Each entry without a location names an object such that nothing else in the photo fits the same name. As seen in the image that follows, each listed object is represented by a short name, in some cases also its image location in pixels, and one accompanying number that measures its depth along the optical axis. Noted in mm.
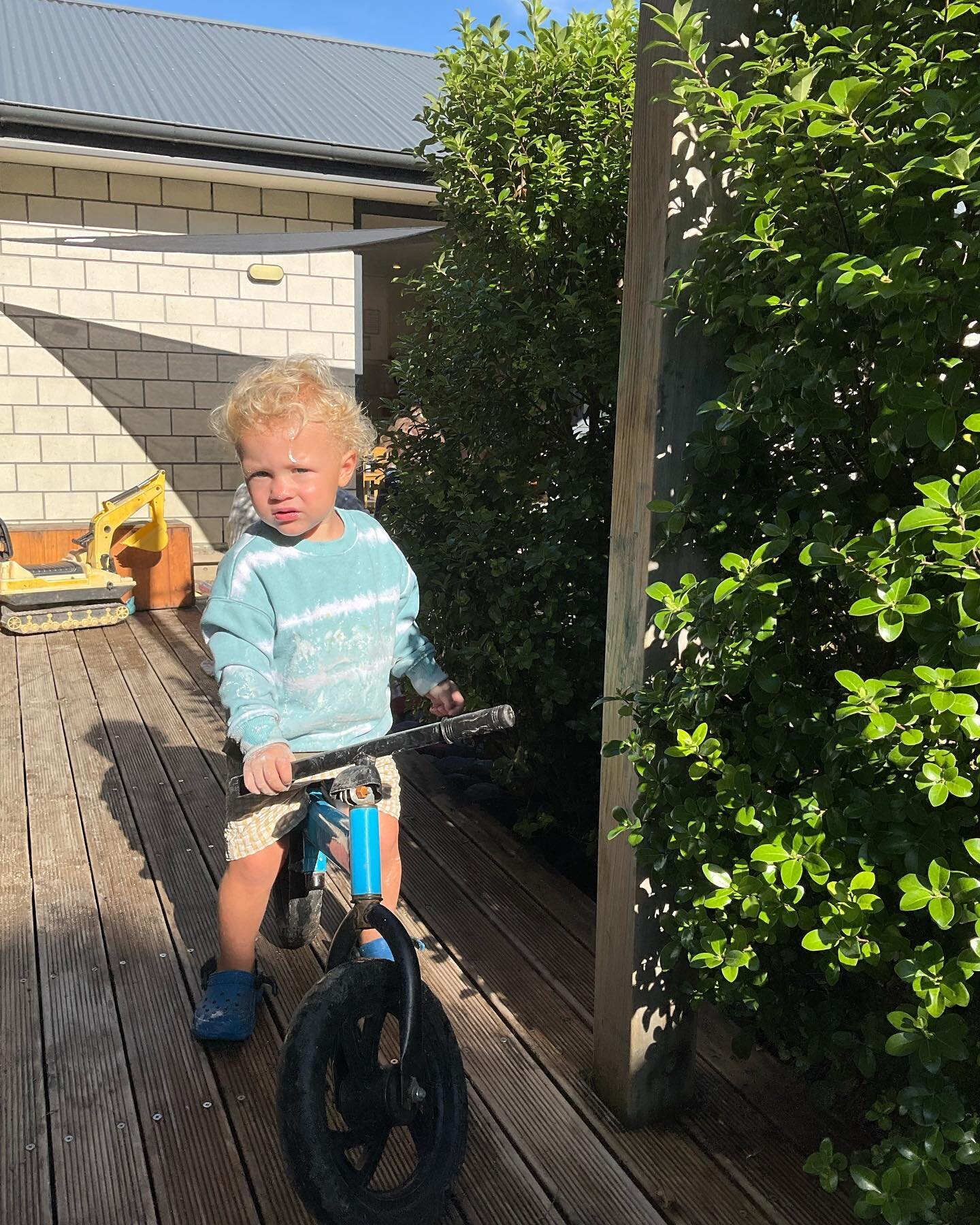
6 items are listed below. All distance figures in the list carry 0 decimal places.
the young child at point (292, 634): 2037
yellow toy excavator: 6445
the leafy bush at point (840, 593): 1284
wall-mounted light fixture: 7891
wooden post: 1757
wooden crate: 7324
